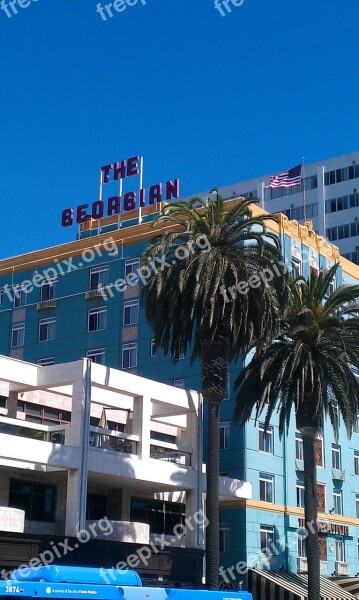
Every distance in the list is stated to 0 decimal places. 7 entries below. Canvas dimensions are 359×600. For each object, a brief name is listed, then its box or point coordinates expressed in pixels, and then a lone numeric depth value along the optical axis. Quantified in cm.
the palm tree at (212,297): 4081
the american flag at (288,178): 6831
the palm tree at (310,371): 4572
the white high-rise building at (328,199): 9706
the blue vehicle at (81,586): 2158
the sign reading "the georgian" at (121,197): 6688
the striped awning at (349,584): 5469
